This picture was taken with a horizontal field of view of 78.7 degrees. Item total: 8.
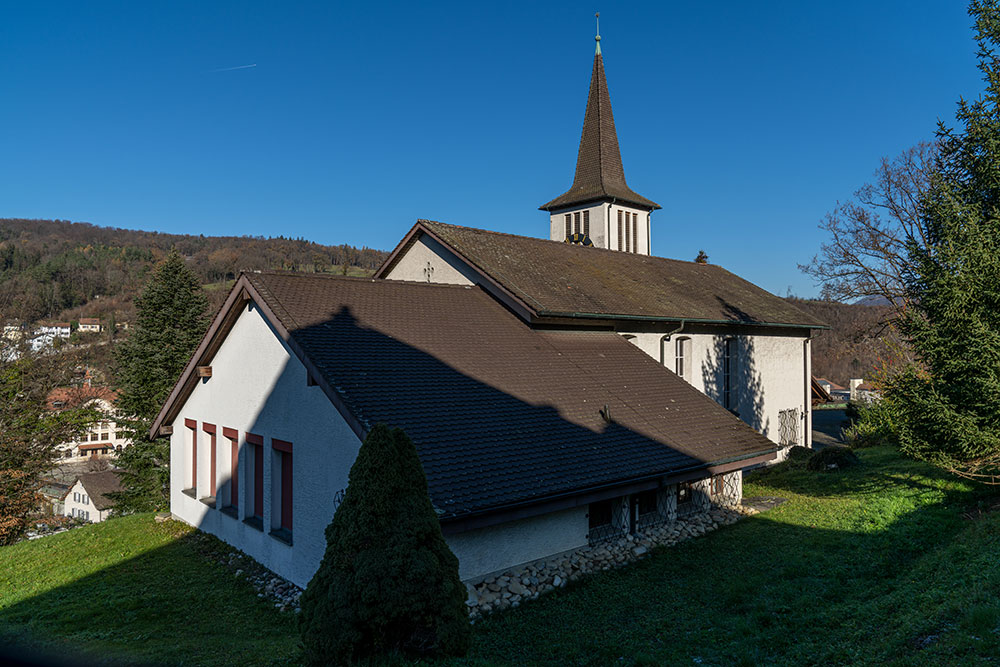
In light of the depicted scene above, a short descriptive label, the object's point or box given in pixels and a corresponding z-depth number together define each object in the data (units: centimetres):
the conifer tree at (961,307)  1087
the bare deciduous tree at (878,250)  2864
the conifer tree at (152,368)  2609
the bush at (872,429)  2458
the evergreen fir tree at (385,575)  581
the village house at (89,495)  5141
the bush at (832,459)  1827
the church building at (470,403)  902
